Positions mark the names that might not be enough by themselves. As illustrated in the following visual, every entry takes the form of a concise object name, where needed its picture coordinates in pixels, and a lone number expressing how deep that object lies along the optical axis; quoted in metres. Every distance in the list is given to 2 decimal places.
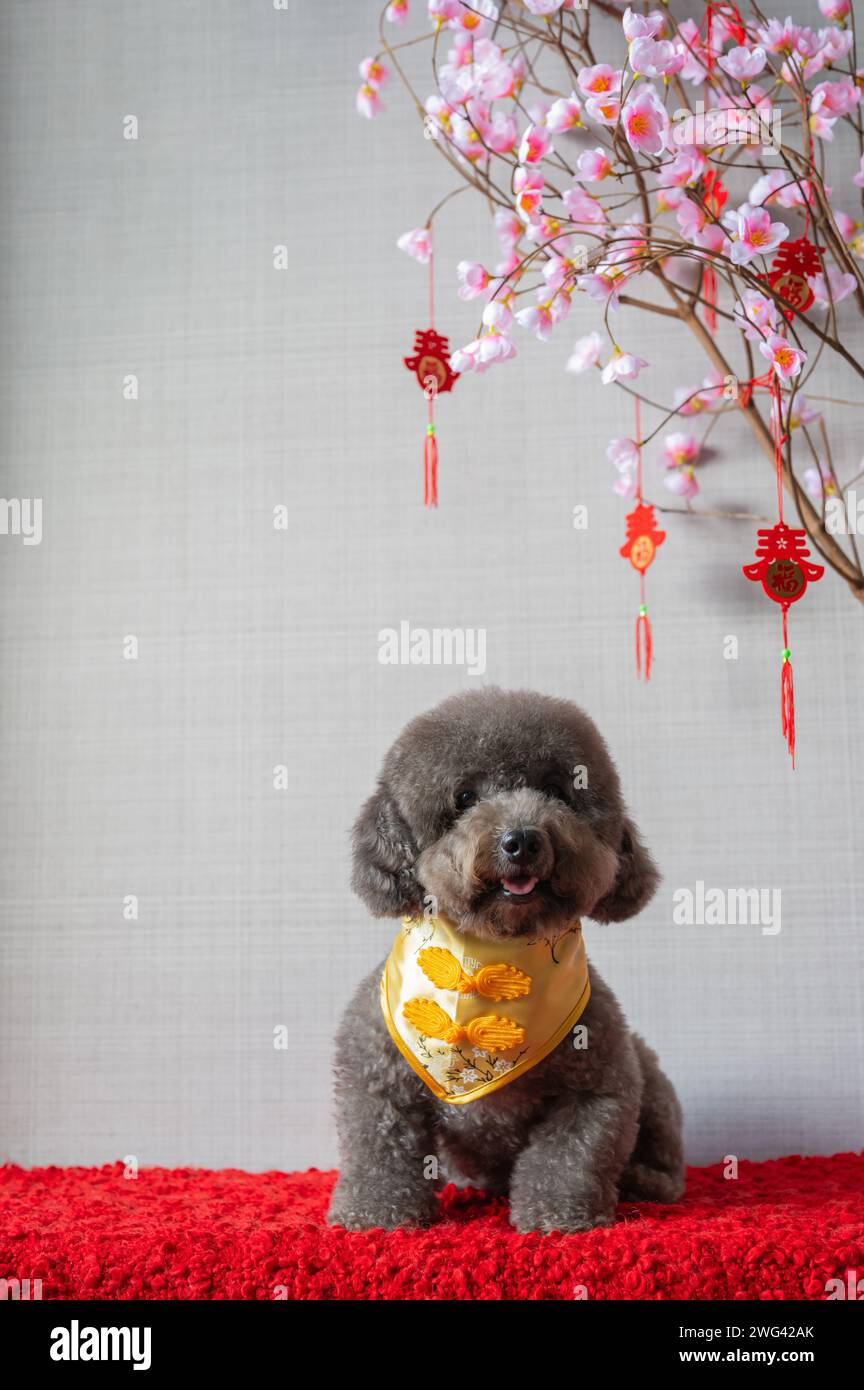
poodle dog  1.33
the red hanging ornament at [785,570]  1.73
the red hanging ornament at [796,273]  1.72
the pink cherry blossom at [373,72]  1.96
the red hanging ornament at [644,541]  1.89
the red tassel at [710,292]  1.94
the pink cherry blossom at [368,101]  1.97
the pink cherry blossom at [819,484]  1.90
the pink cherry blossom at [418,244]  1.95
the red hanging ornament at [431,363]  1.90
